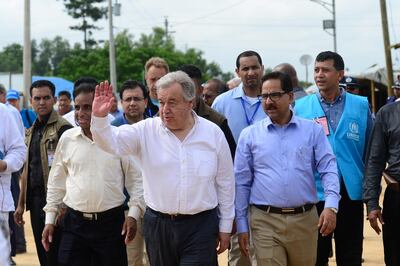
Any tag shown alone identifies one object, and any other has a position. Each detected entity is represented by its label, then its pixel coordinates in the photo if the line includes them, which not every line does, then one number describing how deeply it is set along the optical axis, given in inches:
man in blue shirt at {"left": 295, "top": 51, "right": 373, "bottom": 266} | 277.0
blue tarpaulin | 1226.6
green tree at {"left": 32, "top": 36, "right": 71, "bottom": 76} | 5334.6
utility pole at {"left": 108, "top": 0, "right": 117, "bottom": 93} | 1587.7
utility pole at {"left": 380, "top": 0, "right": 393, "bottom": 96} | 1088.8
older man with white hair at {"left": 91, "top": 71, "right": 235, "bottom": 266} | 218.2
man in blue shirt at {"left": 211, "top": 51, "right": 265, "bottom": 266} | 297.7
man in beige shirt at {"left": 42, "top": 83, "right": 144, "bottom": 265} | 257.0
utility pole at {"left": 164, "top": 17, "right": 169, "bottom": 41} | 3696.4
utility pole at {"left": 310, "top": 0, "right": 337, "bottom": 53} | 1797.5
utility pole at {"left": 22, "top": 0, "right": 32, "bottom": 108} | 1056.8
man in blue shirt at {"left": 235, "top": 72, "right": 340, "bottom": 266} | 239.8
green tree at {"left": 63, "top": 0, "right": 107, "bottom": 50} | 3125.0
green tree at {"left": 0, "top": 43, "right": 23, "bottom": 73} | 4356.3
